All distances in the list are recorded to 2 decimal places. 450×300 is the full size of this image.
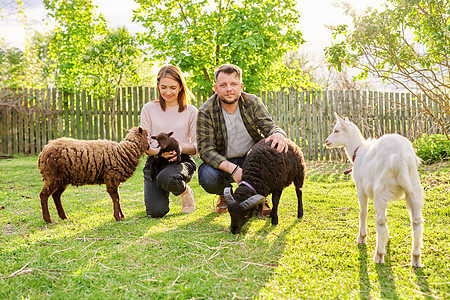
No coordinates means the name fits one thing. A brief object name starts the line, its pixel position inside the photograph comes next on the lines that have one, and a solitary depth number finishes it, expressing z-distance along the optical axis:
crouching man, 4.33
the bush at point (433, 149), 7.96
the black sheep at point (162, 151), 4.34
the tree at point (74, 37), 12.27
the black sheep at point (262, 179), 3.61
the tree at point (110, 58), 12.47
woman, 4.55
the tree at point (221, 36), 9.84
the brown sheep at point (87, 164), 4.03
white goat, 2.64
